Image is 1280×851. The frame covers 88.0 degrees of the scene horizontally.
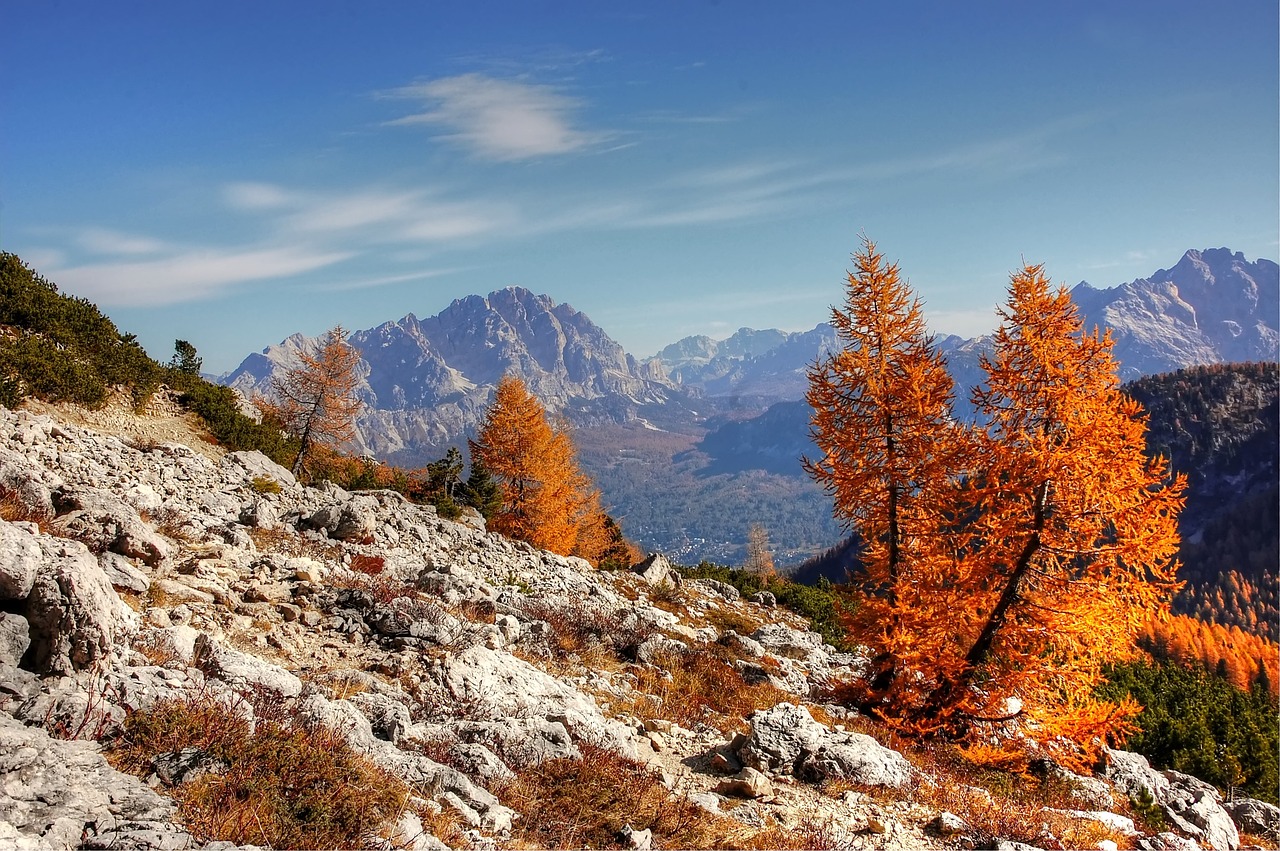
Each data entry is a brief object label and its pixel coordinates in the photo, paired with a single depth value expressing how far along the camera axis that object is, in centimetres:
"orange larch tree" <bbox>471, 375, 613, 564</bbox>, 3616
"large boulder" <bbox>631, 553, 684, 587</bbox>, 3243
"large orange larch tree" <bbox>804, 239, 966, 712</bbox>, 1348
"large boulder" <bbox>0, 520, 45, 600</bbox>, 532
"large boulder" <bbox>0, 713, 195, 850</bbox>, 382
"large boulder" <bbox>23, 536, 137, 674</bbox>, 544
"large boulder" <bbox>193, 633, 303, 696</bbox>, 684
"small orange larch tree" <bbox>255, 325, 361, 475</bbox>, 3534
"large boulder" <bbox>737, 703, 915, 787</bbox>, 868
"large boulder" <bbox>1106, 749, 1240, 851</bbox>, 1137
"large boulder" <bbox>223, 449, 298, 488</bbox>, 2136
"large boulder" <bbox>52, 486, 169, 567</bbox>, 967
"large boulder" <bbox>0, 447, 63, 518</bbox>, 1023
